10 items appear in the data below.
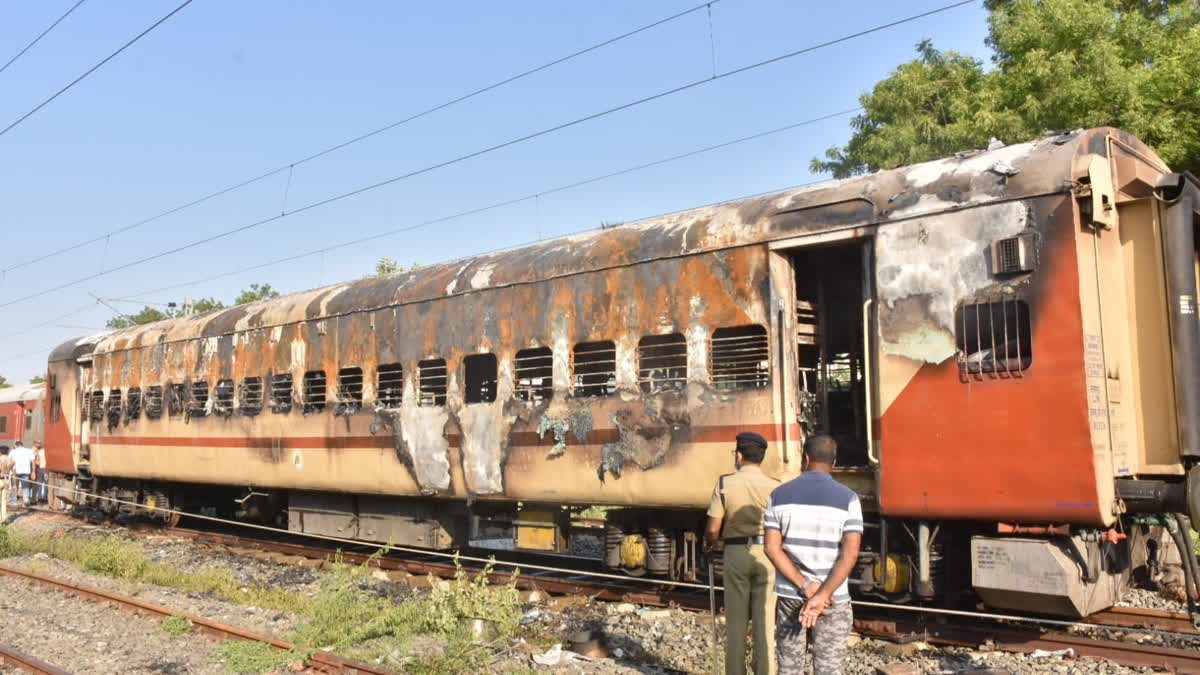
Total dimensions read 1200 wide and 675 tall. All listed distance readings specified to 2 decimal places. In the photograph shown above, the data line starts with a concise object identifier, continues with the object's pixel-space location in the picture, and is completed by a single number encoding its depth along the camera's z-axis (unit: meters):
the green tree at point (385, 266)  46.00
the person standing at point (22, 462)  22.45
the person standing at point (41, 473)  24.43
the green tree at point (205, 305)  59.42
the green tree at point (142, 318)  64.00
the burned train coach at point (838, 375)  6.68
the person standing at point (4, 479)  17.53
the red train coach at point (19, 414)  28.93
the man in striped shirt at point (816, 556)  4.80
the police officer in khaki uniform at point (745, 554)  5.87
